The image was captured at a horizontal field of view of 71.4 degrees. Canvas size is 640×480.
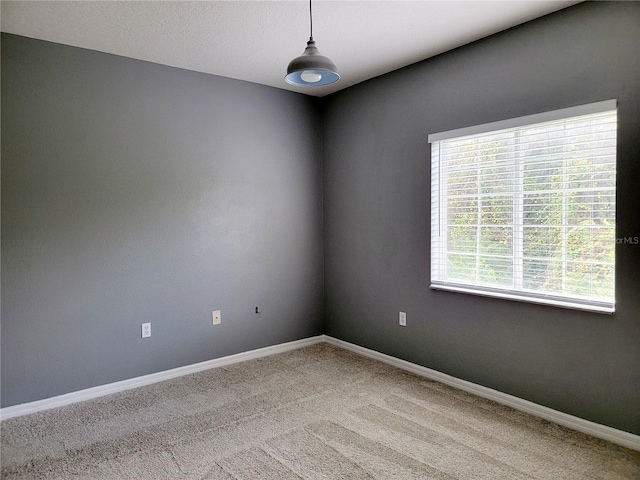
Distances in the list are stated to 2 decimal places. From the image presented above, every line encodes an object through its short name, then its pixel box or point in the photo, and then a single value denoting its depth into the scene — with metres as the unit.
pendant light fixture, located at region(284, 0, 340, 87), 2.10
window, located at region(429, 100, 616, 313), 2.66
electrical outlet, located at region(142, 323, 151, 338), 3.59
